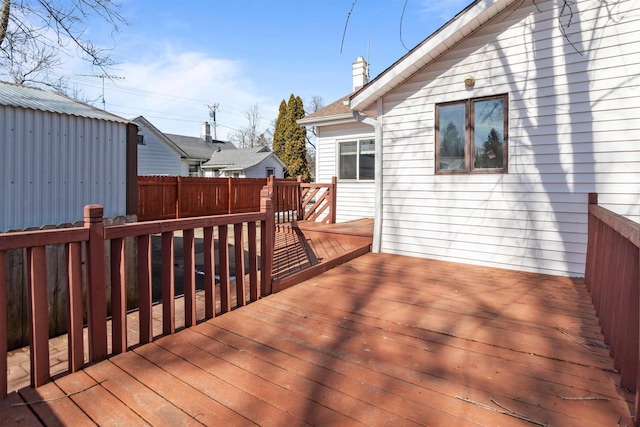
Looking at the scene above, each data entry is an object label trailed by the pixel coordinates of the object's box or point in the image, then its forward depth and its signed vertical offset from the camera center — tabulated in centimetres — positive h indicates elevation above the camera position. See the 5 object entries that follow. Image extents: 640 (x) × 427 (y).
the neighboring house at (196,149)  2497 +340
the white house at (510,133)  379 +78
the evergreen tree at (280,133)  2810 +494
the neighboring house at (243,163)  2453 +212
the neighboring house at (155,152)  1880 +227
